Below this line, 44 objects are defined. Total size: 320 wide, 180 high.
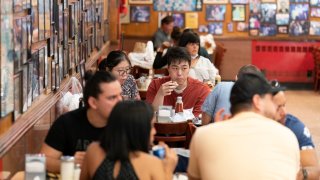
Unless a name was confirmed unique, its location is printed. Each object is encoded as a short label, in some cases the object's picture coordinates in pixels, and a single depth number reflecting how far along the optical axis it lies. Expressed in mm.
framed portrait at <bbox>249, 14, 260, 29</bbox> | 16234
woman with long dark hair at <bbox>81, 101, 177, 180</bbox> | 3701
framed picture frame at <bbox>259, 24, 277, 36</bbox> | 16250
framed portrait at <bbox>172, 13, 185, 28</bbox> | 16234
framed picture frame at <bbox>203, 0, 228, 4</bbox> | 16219
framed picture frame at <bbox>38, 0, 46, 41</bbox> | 6176
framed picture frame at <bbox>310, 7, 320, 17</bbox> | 16234
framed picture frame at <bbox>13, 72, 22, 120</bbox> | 5082
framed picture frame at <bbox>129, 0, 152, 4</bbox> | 16219
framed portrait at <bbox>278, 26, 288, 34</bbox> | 16250
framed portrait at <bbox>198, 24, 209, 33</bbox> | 16219
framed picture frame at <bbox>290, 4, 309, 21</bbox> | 16203
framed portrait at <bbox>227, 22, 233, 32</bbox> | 16234
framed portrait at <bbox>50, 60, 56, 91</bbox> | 6883
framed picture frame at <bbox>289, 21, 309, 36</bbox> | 16203
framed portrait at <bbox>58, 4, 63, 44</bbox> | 7354
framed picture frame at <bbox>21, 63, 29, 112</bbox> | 5367
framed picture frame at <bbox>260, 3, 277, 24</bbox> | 16234
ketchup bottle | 7223
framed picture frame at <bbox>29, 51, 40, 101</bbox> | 5809
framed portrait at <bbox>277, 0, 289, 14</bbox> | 16203
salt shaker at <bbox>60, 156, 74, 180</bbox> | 4301
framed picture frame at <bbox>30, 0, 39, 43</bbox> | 5828
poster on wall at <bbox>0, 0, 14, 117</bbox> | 4656
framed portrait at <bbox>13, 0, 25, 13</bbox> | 5047
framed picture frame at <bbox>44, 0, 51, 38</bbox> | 6453
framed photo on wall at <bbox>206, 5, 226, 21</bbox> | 16234
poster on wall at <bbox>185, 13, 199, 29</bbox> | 16234
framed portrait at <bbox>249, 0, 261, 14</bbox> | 16234
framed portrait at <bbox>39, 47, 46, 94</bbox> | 6173
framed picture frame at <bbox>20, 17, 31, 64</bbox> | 5329
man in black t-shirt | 4547
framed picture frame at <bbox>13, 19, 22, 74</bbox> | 5055
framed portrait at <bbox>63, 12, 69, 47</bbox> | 7758
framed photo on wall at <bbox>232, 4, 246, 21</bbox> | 16234
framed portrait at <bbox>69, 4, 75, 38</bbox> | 8272
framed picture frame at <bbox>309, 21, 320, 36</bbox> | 16219
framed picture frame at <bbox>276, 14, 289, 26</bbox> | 16234
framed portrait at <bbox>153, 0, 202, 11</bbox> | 16172
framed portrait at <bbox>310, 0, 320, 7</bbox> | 16203
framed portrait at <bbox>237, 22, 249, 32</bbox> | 16250
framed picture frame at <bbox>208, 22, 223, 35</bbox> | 16234
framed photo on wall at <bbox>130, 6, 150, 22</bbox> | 16280
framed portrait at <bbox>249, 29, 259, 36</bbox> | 16281
